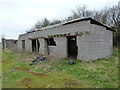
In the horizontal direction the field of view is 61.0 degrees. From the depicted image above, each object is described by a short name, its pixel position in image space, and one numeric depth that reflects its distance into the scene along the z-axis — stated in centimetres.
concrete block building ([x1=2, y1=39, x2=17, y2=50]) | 2321
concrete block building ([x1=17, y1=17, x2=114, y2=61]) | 850
